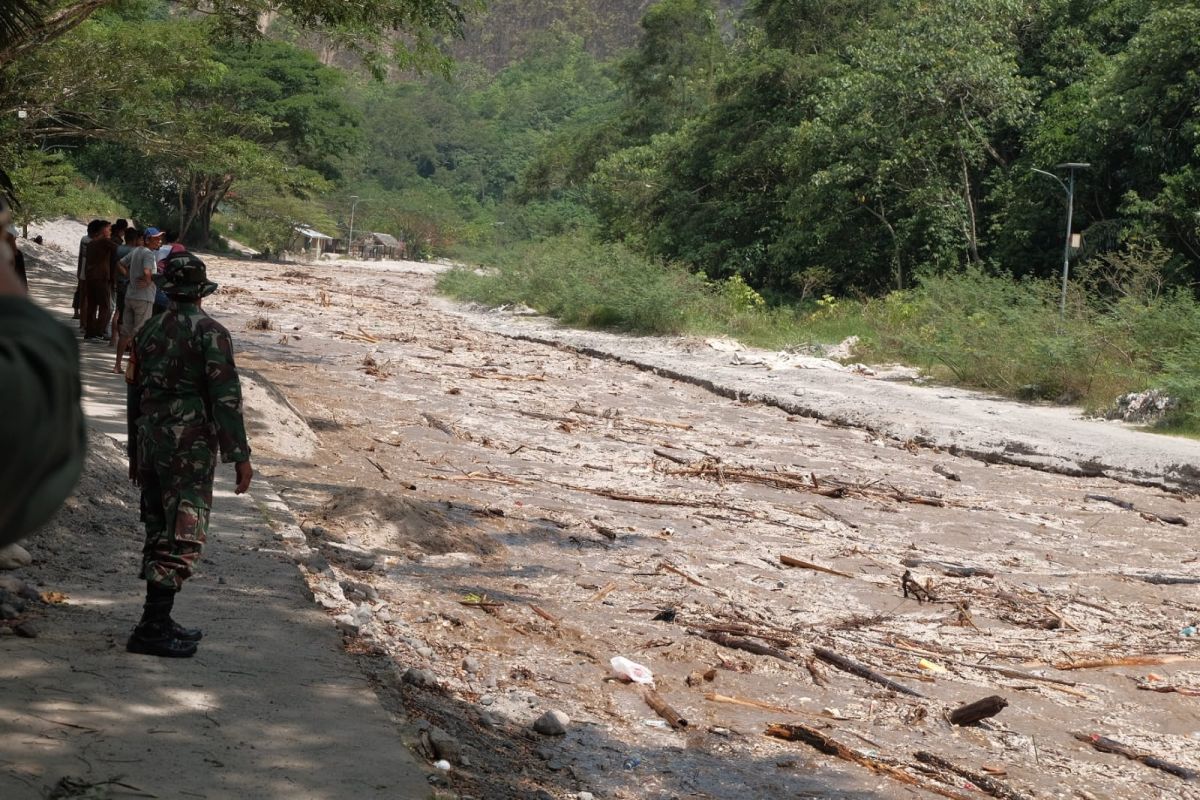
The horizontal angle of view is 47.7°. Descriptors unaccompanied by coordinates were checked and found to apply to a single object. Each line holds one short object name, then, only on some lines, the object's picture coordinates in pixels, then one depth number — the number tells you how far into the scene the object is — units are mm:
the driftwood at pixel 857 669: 7051
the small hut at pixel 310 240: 86500
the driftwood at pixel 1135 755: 6242
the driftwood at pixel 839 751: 5824
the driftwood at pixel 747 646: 7418
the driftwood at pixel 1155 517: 12256
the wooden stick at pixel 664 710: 6293
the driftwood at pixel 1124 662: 7723
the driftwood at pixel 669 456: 14047
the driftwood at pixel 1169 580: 9914
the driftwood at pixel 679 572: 8945
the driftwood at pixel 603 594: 8359
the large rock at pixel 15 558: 6184
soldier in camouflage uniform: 5375
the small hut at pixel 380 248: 112438
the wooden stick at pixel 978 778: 5820
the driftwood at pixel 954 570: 9758
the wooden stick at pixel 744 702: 6668
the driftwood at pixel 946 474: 14156
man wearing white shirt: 13047
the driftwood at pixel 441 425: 14875
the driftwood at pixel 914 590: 8992
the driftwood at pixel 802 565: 9578
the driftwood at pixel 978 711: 6602
